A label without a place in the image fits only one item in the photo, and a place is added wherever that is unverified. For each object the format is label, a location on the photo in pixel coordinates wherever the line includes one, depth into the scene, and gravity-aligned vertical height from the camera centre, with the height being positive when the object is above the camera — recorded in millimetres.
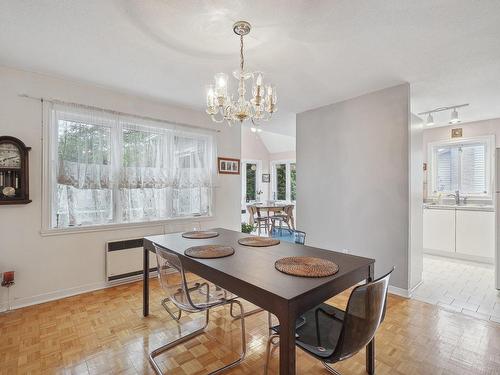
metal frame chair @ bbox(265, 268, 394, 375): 1146 -666
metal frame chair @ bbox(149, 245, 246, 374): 1663 -774
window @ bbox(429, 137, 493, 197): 4301 +358
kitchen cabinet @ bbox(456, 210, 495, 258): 3867 -726
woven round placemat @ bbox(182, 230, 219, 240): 2439 -474
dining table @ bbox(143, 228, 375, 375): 1097 -491
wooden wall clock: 2459 +147
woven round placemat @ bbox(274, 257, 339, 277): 1401 -475
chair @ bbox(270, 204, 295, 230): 6324 -782
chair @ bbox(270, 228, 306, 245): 2596 -568
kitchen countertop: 3926 -324
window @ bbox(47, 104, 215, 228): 2814 +217
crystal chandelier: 1861 +666
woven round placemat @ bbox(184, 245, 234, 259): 1772 -477
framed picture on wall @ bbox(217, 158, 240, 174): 4125 +344
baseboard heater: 3064 -908
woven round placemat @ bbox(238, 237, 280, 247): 2110 -474
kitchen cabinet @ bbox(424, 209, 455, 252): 4219 -734
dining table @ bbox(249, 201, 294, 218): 5945 -488
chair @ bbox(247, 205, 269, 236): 6073 -804
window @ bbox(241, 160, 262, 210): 8195 +203
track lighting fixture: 3365 +1105
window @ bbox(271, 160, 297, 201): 7992 +201
